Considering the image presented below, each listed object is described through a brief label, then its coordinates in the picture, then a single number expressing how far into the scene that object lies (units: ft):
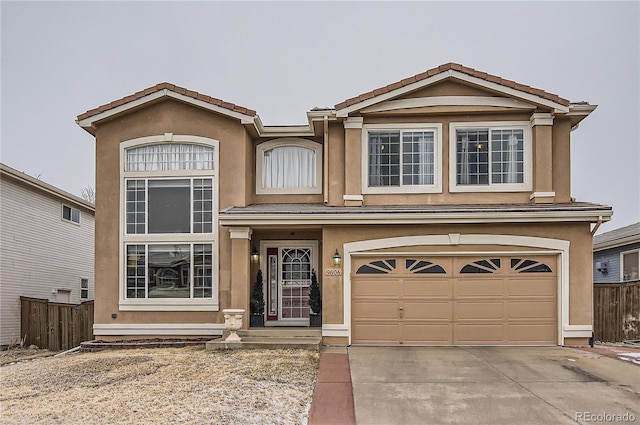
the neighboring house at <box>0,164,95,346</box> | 52.13
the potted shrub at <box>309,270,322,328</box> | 43.57
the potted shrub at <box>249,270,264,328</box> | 43.45
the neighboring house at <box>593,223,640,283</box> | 60.18
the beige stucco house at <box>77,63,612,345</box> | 40.40
